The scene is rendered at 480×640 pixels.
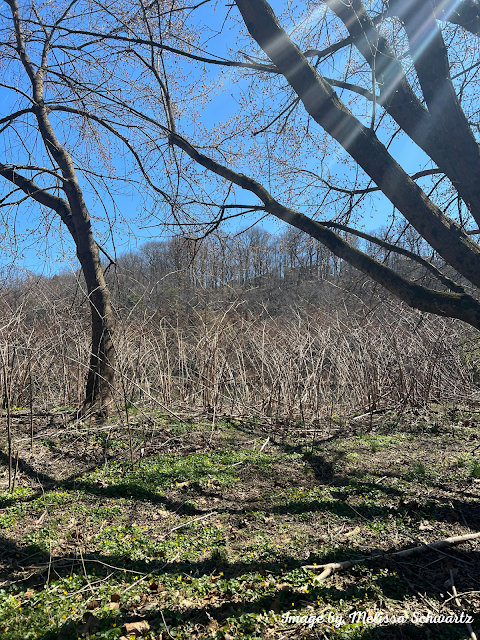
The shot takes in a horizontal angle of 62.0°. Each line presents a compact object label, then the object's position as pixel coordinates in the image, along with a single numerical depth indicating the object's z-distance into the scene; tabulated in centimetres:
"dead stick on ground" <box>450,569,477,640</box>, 194
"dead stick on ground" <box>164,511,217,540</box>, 280
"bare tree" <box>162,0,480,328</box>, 269
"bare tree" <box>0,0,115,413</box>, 502
